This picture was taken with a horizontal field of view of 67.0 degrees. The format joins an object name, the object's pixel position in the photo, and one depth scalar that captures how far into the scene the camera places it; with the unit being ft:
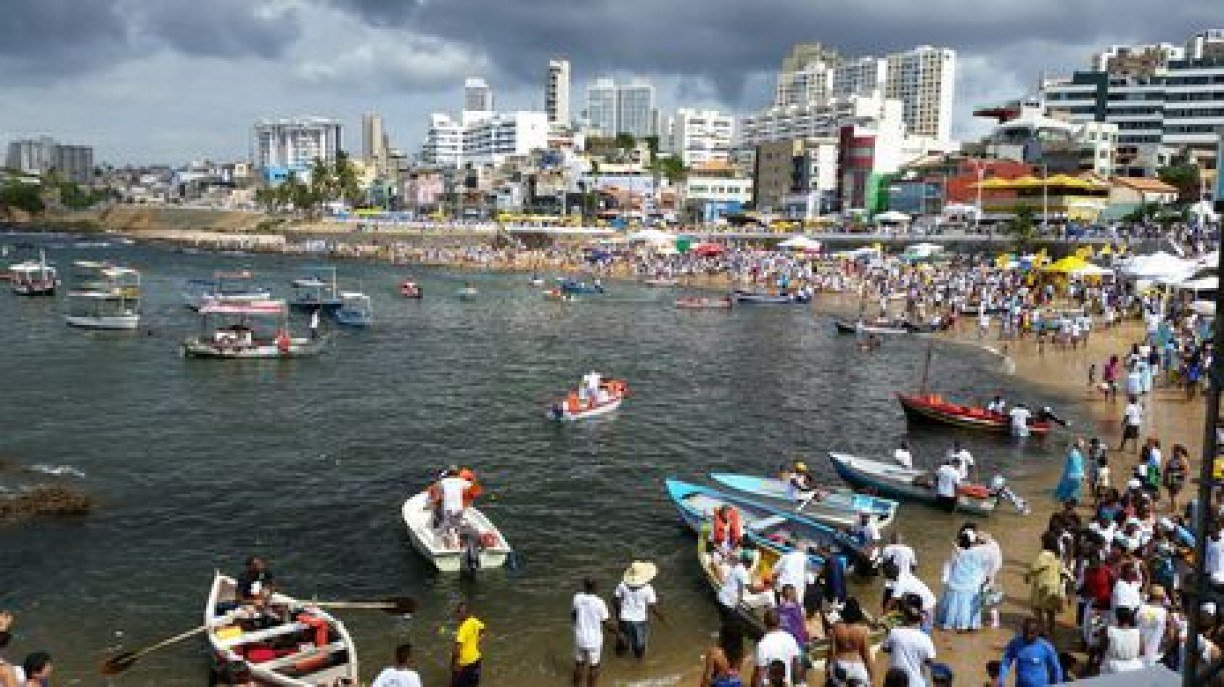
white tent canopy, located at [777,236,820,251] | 257.14
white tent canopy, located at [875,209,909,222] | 299.23
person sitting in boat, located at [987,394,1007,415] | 100.22
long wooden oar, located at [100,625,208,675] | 47.21
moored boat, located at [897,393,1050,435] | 99.35
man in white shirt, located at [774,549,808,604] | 48.98
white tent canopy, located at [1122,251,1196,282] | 119.24
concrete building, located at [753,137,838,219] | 459.32
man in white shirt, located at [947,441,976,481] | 75.31
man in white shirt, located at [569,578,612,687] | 44.70
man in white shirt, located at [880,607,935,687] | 36.91
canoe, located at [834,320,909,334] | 173.27
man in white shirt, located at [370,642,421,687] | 37.42
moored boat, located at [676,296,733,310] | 225.97
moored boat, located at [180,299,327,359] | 143.84
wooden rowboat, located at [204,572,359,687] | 45.24
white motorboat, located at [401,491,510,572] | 61.11
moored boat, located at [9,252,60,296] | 227.40
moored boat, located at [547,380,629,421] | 106.93
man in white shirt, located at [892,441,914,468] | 78.64
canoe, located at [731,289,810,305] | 234.38
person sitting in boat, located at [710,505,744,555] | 59.06
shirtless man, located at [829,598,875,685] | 36.22
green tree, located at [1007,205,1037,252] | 249.75
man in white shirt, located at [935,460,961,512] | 72.13
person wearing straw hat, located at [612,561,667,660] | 48.62
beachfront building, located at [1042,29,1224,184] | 368.68
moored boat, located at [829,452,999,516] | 72.79
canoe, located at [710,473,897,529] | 66.59
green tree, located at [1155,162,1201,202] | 307.78
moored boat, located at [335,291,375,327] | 185.47
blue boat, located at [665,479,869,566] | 60.70
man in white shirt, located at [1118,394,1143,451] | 89.20
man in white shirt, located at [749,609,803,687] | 37.76
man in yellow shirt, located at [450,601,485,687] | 43.68
